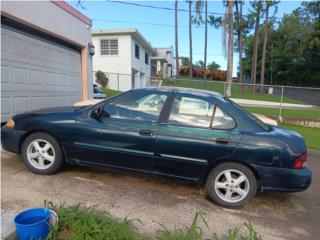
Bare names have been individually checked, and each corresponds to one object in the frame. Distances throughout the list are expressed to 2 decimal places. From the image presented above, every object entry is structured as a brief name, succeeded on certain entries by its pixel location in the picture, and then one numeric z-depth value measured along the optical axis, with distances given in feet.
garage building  21.30
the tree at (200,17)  92.07
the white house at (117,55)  70.28
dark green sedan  12.70
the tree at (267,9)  102.58
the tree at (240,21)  107.65
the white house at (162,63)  120.91
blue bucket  8.67
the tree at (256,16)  108.27
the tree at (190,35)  118.79
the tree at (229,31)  68.54
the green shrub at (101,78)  71.26
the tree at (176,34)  113.92
